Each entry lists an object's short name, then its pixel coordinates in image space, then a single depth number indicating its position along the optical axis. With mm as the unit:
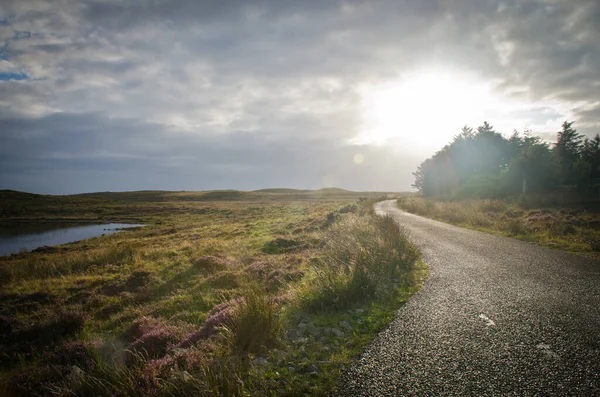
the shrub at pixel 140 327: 8398
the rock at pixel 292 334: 6046
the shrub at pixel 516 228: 16661
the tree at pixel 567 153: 50969
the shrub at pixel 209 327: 6777
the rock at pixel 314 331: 6171
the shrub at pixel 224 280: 12609
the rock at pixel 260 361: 5023
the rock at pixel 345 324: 6473
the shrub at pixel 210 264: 15477
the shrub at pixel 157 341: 6912
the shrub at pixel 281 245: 19406
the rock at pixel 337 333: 6051
